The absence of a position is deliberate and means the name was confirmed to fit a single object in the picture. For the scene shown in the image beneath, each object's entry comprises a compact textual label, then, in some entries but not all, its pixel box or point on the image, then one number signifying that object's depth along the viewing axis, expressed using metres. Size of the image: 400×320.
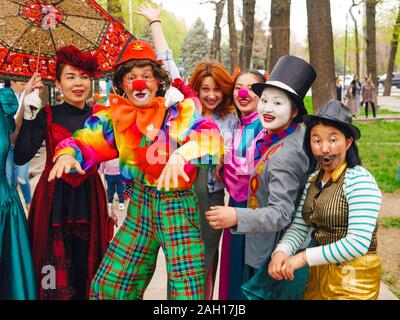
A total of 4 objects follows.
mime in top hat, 2.49
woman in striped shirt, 2.25
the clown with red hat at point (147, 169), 2.72
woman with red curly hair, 3.38
